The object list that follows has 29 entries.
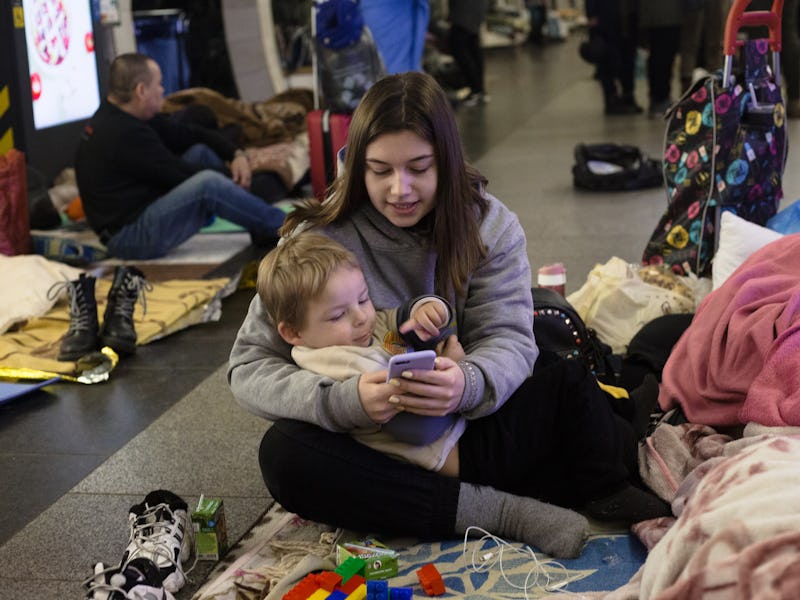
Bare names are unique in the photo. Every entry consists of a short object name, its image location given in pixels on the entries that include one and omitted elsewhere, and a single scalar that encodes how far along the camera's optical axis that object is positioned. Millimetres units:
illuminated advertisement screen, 6445
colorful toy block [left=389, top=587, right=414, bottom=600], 2008
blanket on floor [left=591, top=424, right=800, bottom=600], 1569
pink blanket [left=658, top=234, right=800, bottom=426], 2393
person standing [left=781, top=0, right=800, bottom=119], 8008
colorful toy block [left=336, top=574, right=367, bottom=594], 2029
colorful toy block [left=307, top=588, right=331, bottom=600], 1984
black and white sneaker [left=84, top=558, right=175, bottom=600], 2045
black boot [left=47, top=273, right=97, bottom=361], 3824
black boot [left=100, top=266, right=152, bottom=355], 3883
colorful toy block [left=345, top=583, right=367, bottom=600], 1996
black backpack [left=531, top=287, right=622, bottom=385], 2975
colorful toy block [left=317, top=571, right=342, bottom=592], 2035
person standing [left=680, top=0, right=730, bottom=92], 9133
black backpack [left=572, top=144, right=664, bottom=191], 6277
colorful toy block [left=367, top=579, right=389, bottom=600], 2006
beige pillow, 3264
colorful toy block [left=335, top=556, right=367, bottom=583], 2082
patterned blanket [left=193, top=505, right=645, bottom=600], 2129
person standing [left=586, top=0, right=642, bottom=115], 9531
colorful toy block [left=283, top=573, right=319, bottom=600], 2008
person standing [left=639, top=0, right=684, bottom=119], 8883
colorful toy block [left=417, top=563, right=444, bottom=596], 2125
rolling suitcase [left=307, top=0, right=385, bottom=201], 6008
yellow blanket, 3754
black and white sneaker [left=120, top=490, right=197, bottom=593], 2244
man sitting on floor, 5082
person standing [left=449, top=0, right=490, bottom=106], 10836
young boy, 2268
